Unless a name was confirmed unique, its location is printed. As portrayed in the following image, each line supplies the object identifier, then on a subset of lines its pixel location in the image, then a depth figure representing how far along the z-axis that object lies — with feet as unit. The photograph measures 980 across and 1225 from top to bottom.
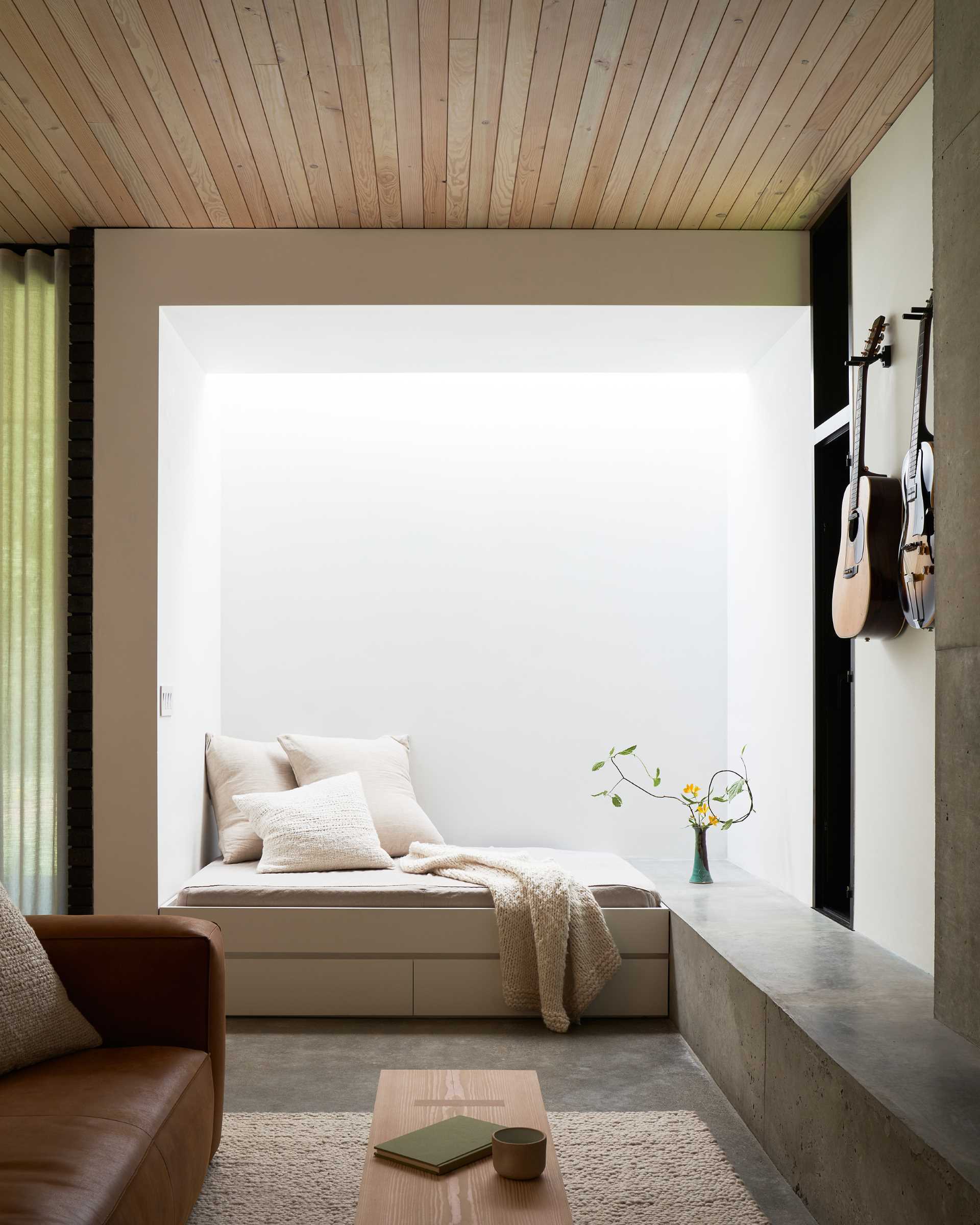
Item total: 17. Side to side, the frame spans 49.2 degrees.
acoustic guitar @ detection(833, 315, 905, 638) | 10.30
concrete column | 7.75
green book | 6.13
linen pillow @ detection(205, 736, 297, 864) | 14.55
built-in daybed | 12.75
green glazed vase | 14.40
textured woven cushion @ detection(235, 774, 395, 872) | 13.74
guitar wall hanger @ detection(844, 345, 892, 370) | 10.81
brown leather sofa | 5.62
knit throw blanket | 12.23
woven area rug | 7.80
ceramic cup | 5.94
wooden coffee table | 5.60
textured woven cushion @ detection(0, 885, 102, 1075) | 7.10
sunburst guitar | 9.38
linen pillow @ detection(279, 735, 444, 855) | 15.02
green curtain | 13.14
